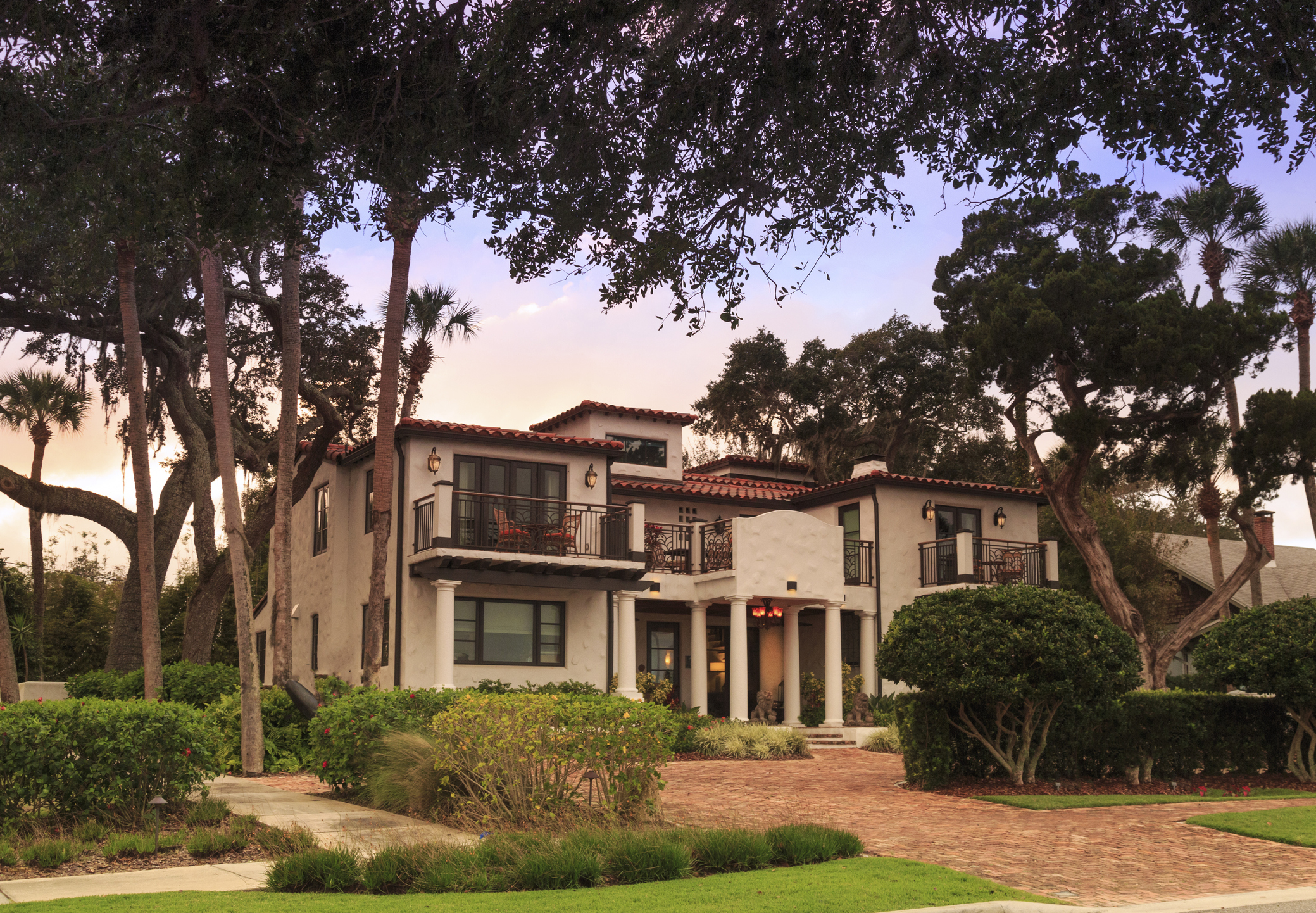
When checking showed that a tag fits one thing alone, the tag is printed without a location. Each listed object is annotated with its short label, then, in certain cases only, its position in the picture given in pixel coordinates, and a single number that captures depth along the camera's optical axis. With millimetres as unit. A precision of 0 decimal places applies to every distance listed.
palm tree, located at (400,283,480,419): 26984
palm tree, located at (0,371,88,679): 30938
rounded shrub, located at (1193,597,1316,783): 15836
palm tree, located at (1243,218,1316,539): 30844
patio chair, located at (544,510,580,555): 23297
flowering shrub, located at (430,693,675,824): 10438
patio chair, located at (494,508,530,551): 22828
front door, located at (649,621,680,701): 28078
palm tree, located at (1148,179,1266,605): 30062
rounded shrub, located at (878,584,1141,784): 14062
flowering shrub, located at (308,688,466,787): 13234
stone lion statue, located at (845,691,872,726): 26500
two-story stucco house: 22953
